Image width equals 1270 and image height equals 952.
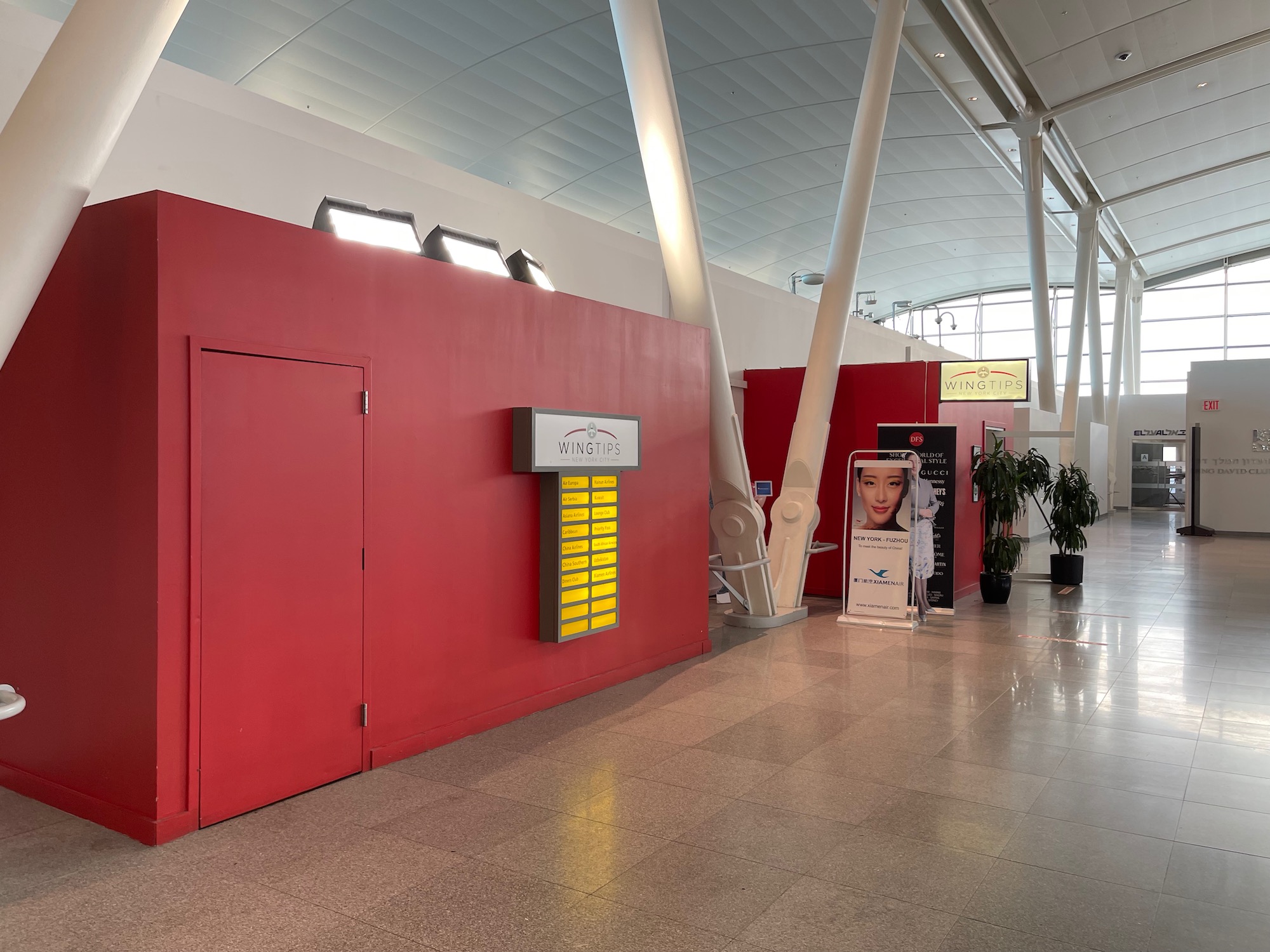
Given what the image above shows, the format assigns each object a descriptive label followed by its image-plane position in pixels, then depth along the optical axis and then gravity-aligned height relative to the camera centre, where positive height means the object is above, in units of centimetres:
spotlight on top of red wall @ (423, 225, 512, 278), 563 +128
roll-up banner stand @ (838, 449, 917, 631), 877 -79
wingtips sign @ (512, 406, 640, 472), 551 +11
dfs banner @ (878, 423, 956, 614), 957 -18
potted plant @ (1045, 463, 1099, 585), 1076 -53
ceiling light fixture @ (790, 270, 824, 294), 1320 +269
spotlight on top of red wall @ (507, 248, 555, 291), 621 +125
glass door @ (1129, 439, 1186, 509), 2748 -34
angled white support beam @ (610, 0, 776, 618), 728 +170
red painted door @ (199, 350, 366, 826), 394 -55
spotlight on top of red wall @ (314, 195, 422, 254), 504 +128
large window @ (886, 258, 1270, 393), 3023 +473
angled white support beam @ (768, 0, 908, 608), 943 +134
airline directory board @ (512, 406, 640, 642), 561 -34
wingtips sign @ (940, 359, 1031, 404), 1038 +88
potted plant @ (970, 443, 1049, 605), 1009 -40
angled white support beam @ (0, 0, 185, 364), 319 +116
